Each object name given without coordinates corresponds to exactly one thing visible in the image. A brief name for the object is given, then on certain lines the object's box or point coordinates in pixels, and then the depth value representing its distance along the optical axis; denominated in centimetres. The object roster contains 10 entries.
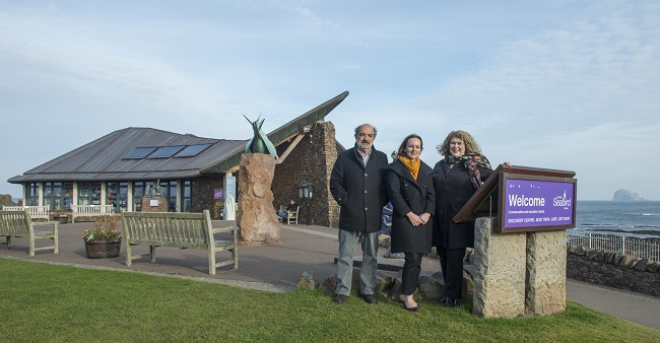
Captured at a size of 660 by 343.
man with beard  520
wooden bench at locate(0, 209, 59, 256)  1020
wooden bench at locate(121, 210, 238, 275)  759
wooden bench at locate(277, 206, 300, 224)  2123
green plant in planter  938
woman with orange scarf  496
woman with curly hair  507
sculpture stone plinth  1173
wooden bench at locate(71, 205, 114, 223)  2452
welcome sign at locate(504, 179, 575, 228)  462
